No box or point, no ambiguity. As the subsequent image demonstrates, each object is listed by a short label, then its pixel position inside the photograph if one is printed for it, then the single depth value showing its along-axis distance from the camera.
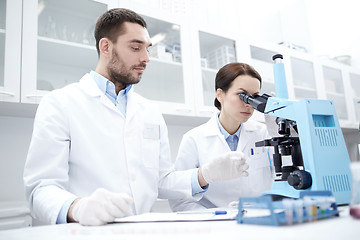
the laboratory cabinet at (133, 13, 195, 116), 2.28
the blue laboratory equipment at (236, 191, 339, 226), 0.56
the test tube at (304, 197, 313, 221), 0.59
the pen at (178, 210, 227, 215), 0.82
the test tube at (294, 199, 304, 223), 0.59
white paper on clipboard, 0.73
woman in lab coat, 1.64
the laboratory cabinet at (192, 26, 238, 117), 2.44
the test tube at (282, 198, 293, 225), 0.58
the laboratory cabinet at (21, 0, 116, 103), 1.74
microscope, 0.88
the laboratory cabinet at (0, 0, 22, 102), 1.65
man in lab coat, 1.02
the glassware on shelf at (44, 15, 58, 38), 1.90
